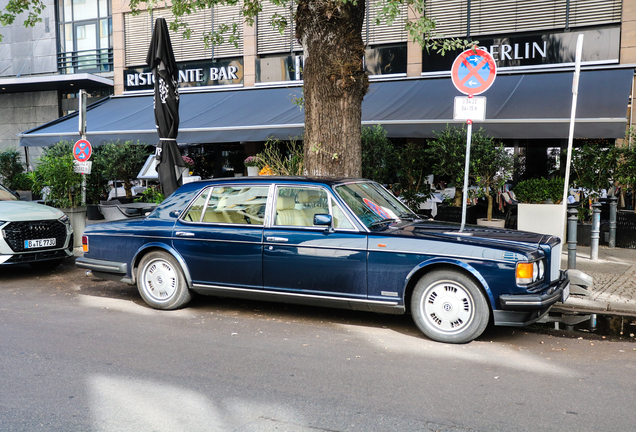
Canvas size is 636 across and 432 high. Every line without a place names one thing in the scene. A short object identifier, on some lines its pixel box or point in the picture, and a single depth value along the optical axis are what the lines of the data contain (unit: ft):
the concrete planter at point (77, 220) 35.47
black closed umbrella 33.19
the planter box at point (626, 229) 34.27
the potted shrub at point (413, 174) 36.94
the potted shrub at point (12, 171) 65.00
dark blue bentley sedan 16.46
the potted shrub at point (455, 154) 35.04
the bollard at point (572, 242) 24.96
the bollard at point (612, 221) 33.55
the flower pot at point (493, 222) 35.58
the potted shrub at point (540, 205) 32.09
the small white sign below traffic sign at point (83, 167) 36.45
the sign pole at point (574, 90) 24.91
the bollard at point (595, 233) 29.96
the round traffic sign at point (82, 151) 36.22
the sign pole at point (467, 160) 21.40
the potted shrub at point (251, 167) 44.78
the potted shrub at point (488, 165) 34.88
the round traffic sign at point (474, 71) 22.97
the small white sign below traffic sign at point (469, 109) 22.31
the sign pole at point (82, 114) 38.47
